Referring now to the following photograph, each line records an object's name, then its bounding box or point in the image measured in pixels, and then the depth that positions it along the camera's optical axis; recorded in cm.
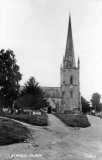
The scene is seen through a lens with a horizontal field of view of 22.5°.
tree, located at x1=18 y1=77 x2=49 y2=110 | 4109
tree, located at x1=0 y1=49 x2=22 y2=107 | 4128
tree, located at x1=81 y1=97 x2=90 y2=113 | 9473
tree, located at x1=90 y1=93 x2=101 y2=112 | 10108
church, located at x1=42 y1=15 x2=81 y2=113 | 7538
